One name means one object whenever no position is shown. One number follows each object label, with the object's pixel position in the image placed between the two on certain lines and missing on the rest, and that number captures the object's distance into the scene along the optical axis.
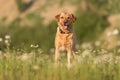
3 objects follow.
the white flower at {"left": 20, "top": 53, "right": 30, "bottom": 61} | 11.78
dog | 16.71
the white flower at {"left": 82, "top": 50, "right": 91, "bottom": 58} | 12.20
